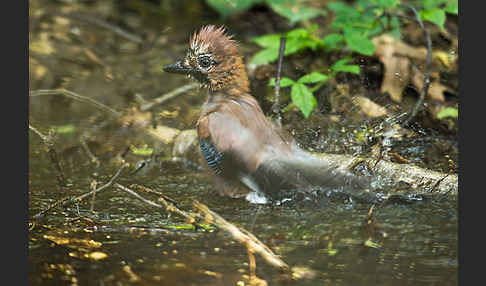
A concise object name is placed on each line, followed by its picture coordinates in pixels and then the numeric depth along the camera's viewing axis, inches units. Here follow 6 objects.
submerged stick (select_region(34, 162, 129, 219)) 305.1
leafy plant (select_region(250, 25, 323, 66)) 452.4
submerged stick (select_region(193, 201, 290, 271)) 256.1
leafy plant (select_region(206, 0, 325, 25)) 479.8
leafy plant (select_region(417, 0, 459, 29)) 415.5
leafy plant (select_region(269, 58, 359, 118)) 391.5
